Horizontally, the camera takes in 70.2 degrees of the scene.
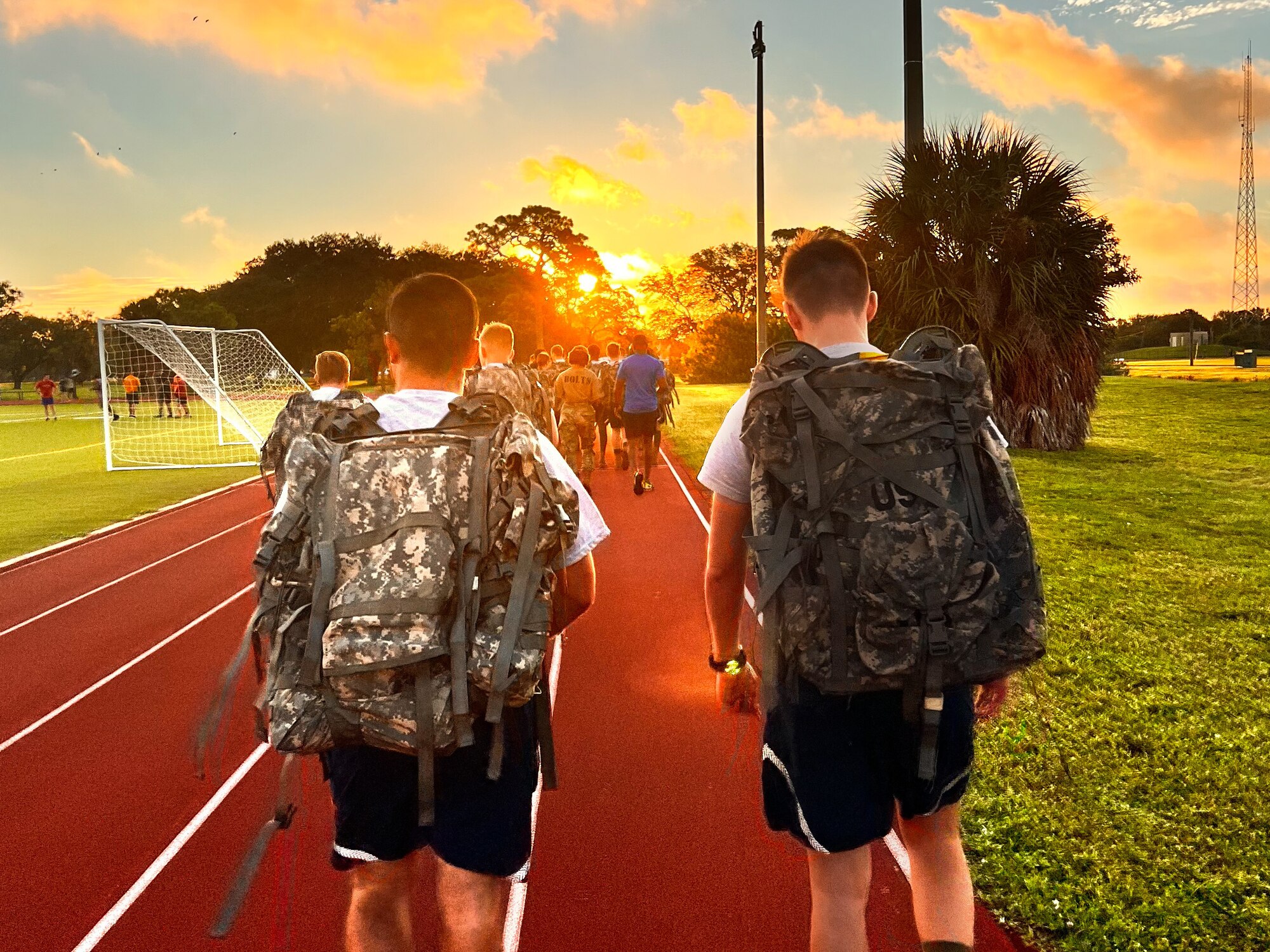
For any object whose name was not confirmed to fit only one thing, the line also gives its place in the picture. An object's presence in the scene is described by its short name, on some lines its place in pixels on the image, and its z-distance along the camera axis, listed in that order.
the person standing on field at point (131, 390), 34.34
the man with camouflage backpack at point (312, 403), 2.28
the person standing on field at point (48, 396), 39.47
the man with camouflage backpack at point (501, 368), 8.00
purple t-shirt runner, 12.40
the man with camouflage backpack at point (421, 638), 1.98
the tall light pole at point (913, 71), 10.09
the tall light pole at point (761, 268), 19.36
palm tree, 16.23
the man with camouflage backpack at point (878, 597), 1.96
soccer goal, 19.47
